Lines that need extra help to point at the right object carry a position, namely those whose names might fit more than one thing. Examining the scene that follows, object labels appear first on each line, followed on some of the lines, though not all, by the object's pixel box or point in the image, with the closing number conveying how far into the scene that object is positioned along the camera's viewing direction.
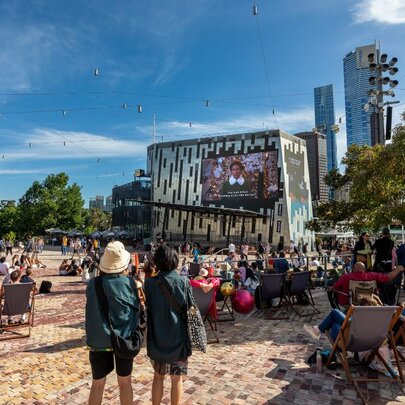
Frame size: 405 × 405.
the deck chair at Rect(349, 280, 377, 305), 5.26
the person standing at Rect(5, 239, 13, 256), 27.33
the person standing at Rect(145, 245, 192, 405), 2.91
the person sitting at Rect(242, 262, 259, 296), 8.32
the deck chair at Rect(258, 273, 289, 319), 7.21
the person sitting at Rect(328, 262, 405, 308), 5.38
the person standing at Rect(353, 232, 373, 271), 9.02
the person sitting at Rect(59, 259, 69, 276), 15.88
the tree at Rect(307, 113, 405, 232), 8.69
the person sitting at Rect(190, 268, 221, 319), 4.83
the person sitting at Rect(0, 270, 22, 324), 6.87
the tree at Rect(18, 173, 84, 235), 55.03
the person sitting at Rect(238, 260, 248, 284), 8.80
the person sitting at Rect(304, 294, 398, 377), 4.11
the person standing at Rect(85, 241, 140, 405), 2.74
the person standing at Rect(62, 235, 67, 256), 27.94
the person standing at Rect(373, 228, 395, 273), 8.09
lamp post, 10.92
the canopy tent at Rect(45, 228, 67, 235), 45.44
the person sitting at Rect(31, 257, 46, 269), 19.34
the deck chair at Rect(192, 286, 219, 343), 5.48
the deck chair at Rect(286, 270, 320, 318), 7.41
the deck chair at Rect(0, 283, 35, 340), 6.14
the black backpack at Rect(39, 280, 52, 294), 10.95
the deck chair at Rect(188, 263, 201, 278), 11.29
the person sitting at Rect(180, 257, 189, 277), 10.60
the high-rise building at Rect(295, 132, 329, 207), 146.25
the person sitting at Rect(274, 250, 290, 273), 9.43
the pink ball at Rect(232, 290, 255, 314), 6.99
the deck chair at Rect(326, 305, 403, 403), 3.73
